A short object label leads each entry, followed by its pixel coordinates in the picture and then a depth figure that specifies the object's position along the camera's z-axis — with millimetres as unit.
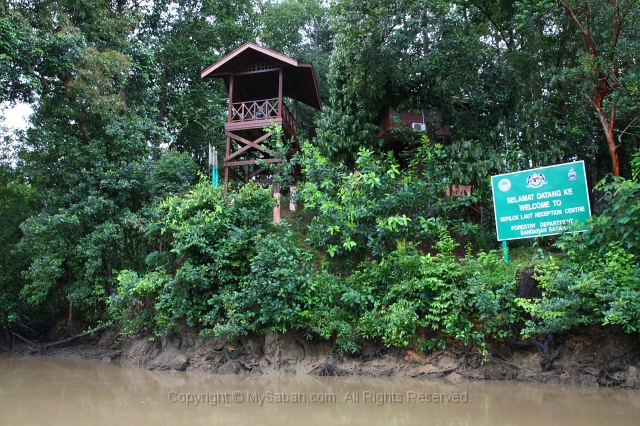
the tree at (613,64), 9469
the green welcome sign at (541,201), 8992
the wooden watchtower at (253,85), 14516
